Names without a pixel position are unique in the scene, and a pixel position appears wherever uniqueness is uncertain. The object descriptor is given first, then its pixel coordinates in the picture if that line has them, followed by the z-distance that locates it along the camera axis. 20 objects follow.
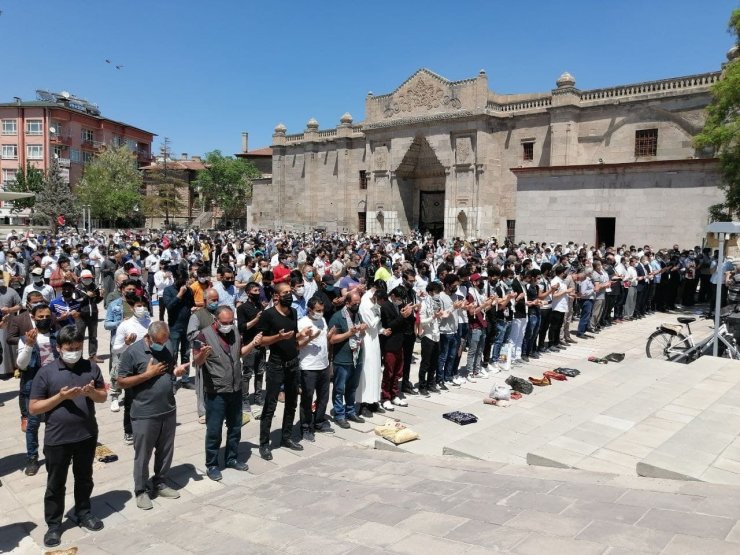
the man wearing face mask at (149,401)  5.24
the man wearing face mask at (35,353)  6.04
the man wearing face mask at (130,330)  6.91
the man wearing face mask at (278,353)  6.46
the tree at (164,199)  54.81
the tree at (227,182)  56.91
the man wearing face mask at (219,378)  5.79
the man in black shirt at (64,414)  4.68
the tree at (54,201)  48.06
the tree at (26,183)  54.41
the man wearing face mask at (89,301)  8.66
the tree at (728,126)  15.78
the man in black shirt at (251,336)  7.76
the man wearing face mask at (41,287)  9.07
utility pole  54.38
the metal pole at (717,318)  10.50
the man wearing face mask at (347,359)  7.42
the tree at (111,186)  53.56
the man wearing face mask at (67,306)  8.06
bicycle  10.74
